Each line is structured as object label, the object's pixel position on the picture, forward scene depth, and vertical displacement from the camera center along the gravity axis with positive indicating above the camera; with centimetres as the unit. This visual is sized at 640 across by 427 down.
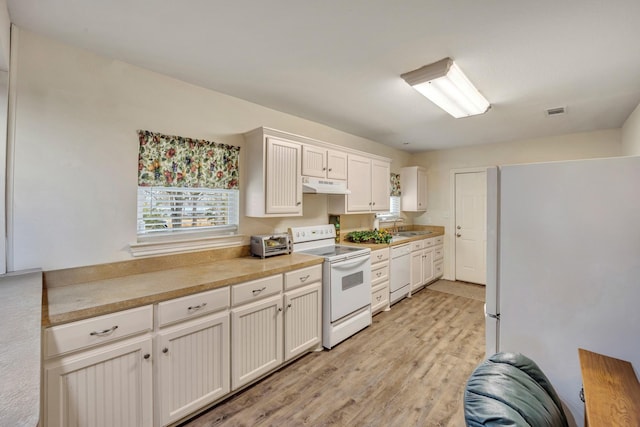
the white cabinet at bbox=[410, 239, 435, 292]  433 -83
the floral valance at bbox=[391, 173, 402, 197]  501 +48
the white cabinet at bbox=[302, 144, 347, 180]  300 +55
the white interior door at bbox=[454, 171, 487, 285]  486 -26
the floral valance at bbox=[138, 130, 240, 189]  213 +40
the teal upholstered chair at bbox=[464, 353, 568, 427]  73 -53
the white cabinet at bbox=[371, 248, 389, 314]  345 -86
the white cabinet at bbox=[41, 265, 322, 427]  138 -86
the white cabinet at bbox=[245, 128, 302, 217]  263 +35
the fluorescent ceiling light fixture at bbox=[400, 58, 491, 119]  208 +103
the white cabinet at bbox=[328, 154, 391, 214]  361 +33
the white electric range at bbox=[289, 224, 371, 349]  273 -73
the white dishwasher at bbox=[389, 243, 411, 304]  383 -86
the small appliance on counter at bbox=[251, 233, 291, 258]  265 -32
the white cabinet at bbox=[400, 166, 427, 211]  509 +44
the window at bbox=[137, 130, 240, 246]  216 +20
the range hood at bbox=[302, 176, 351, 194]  300 +28
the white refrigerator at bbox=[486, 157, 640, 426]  122 -25
